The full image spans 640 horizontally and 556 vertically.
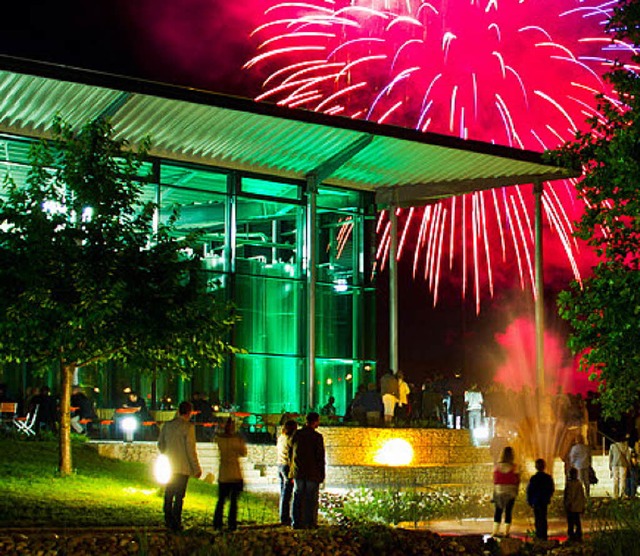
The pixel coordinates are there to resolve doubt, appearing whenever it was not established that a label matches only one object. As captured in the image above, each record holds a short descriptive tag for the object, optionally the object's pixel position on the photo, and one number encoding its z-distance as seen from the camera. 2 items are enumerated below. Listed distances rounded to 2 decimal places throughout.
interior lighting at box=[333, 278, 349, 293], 34.81
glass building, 28.38
